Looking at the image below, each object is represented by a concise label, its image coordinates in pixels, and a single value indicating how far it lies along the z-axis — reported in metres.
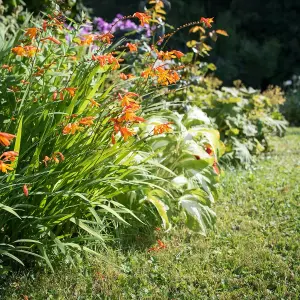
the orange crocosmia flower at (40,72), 2.71
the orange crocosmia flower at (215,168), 3.87
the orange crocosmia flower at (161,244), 3.23
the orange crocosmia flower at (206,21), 2.73
